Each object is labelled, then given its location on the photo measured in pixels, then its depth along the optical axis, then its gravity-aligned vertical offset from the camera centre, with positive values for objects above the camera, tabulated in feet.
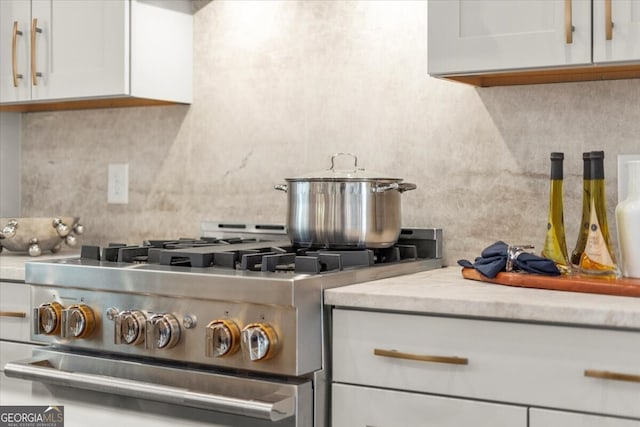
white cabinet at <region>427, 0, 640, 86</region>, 6.12 +1.32
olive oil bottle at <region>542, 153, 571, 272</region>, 6.55 -0.08
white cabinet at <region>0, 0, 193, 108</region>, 8.43 +1.67
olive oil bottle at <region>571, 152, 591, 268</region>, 6.32 +0.01
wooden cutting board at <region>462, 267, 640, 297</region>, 5.53 -0.51
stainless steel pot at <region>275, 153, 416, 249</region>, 6.72 +0.00
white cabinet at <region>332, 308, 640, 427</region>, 4.99 -1.04
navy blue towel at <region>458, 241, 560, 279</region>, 6.13 -0.39
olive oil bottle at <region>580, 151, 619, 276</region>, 6.17 -0.14
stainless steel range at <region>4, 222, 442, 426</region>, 5.65 -0.85
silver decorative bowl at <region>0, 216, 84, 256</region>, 8.75 -0.27
